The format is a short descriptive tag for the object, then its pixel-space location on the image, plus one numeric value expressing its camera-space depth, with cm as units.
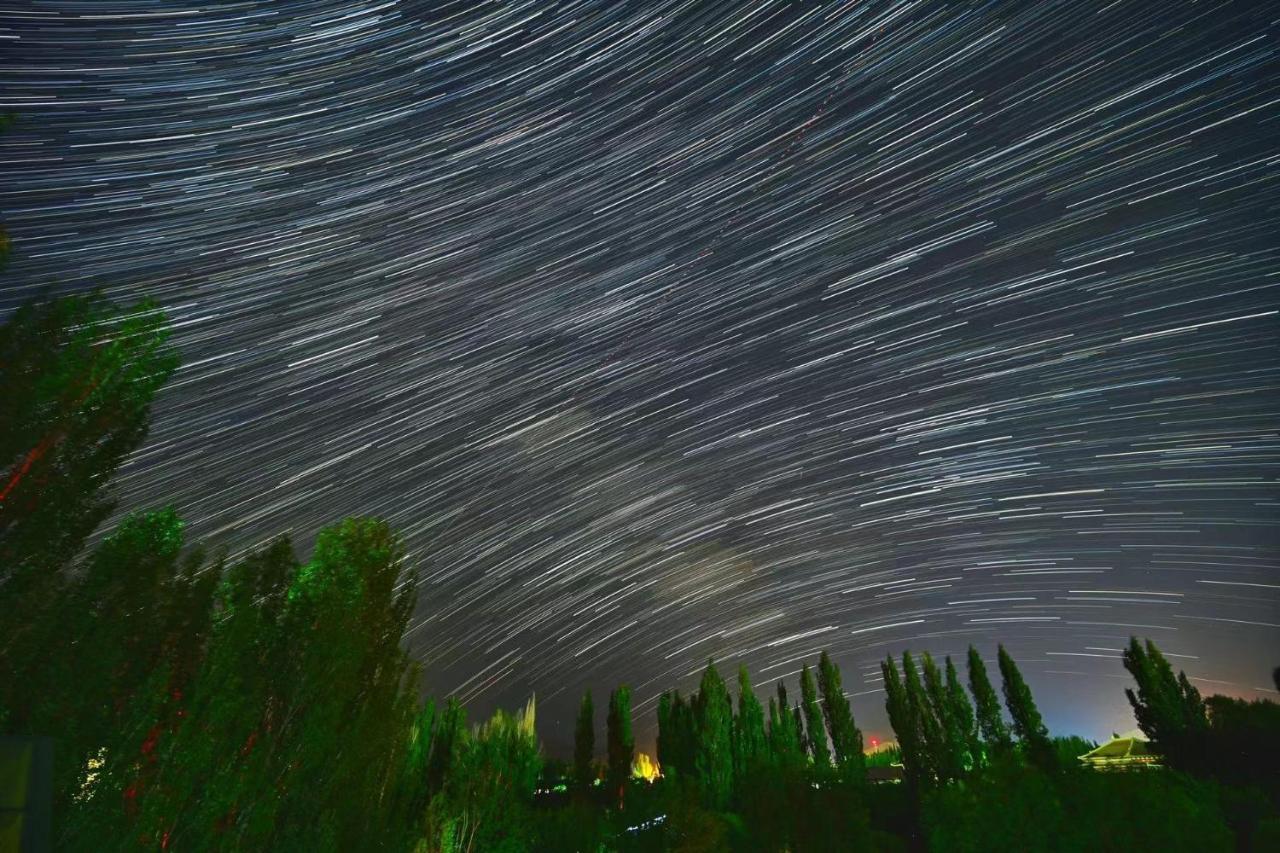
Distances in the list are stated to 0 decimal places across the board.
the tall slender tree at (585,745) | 3892
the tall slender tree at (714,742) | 3438
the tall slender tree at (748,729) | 3788
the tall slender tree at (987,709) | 3556
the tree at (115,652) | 922
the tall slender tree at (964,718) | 3478
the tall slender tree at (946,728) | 3450
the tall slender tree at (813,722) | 4091
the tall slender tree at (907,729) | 3506
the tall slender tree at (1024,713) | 3531
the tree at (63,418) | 969
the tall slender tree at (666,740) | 3784
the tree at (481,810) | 2056
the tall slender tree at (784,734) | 3881
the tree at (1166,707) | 2996
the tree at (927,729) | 3475
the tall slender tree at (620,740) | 3772
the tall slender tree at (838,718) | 3994
